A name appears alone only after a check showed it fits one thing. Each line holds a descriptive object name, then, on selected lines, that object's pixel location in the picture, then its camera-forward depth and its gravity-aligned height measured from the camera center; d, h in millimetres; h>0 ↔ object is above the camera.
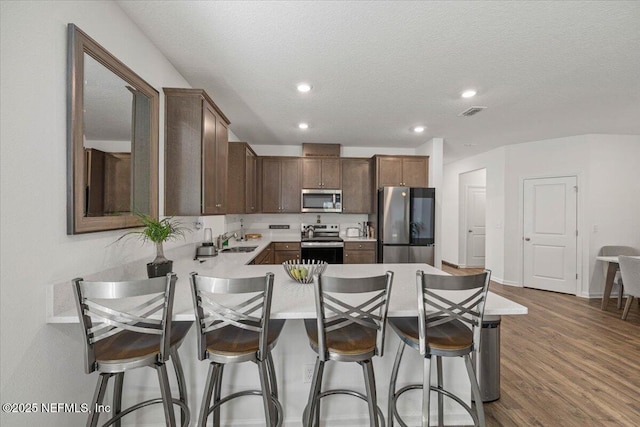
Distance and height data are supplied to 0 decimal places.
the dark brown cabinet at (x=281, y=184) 4980 +481
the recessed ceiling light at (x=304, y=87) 2734 +1234
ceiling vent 3318 +1241
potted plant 1812 -176
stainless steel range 4572 -608
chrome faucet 3635 -395
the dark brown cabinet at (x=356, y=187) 5066 +451
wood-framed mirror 1389 +408
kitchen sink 3502 -494
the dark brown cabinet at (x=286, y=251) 4582 -646
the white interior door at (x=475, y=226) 6812 -312
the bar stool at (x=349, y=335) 1292 -598
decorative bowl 1872 -396
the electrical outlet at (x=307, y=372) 1790 -1025
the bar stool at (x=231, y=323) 1256 -548
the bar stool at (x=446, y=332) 1350 -612
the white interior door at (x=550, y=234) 4680 -345
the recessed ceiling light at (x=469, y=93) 2873 +1245
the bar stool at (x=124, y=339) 1150 -544
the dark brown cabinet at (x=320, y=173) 5004 +689
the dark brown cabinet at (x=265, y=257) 3406 -612
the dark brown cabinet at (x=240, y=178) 3644 +465
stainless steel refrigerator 4496 -202
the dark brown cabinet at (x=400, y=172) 4855 +695
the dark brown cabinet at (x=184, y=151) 2289 +480
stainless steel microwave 4973 +205
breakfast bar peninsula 1725 -1047
